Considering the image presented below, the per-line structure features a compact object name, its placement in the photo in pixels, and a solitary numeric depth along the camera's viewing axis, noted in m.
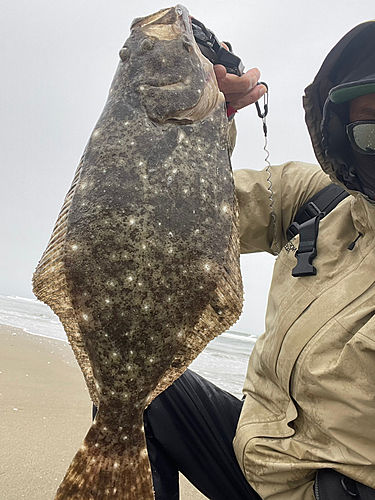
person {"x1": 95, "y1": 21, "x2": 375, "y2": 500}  0.63
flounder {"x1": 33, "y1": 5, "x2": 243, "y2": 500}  0.51
